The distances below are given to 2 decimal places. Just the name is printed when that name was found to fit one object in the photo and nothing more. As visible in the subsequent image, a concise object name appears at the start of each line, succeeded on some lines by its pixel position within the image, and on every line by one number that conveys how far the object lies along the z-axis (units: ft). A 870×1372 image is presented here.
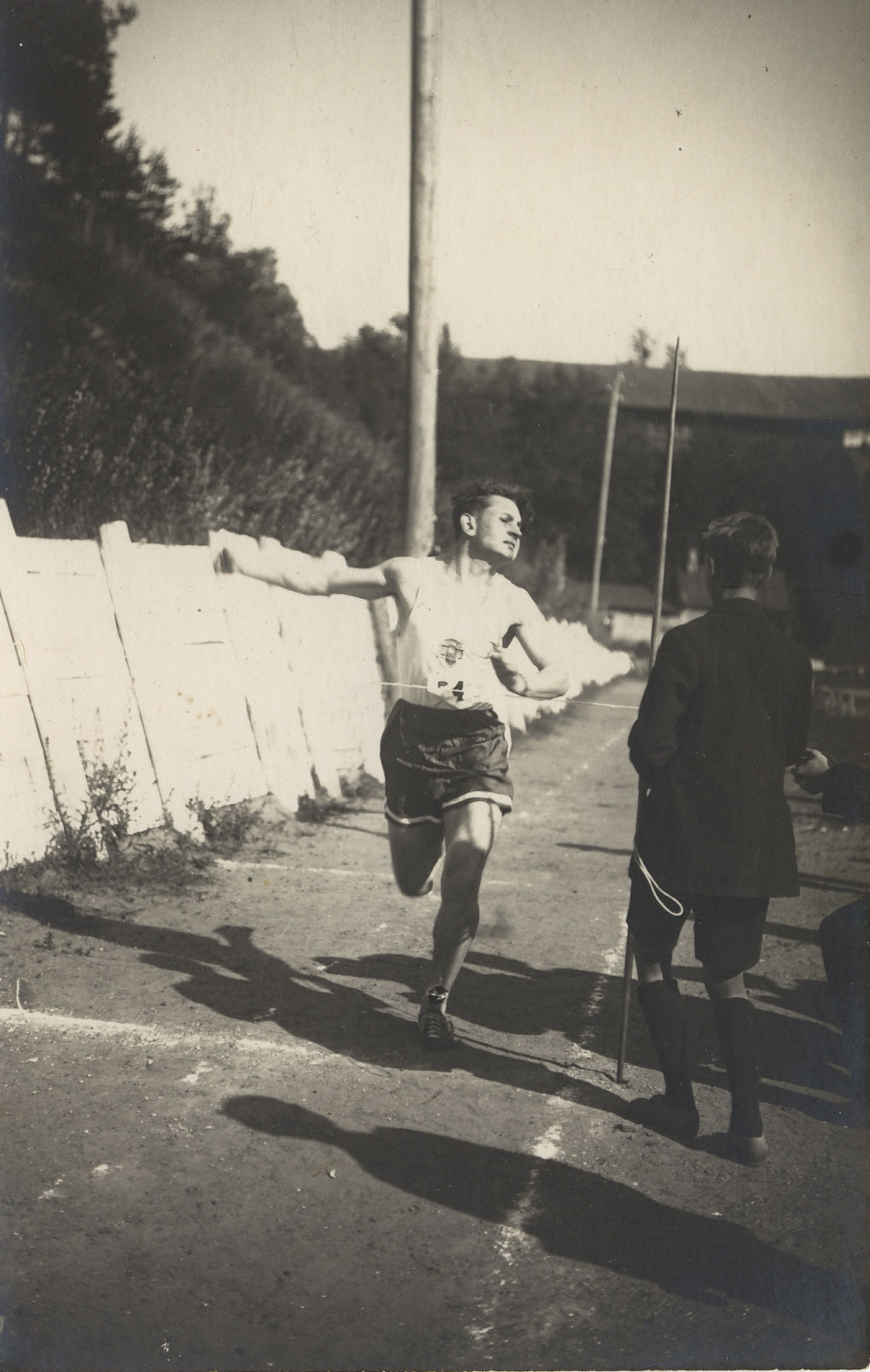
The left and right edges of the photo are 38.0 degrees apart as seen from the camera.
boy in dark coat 12.52
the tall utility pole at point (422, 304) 15.21
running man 15.14
